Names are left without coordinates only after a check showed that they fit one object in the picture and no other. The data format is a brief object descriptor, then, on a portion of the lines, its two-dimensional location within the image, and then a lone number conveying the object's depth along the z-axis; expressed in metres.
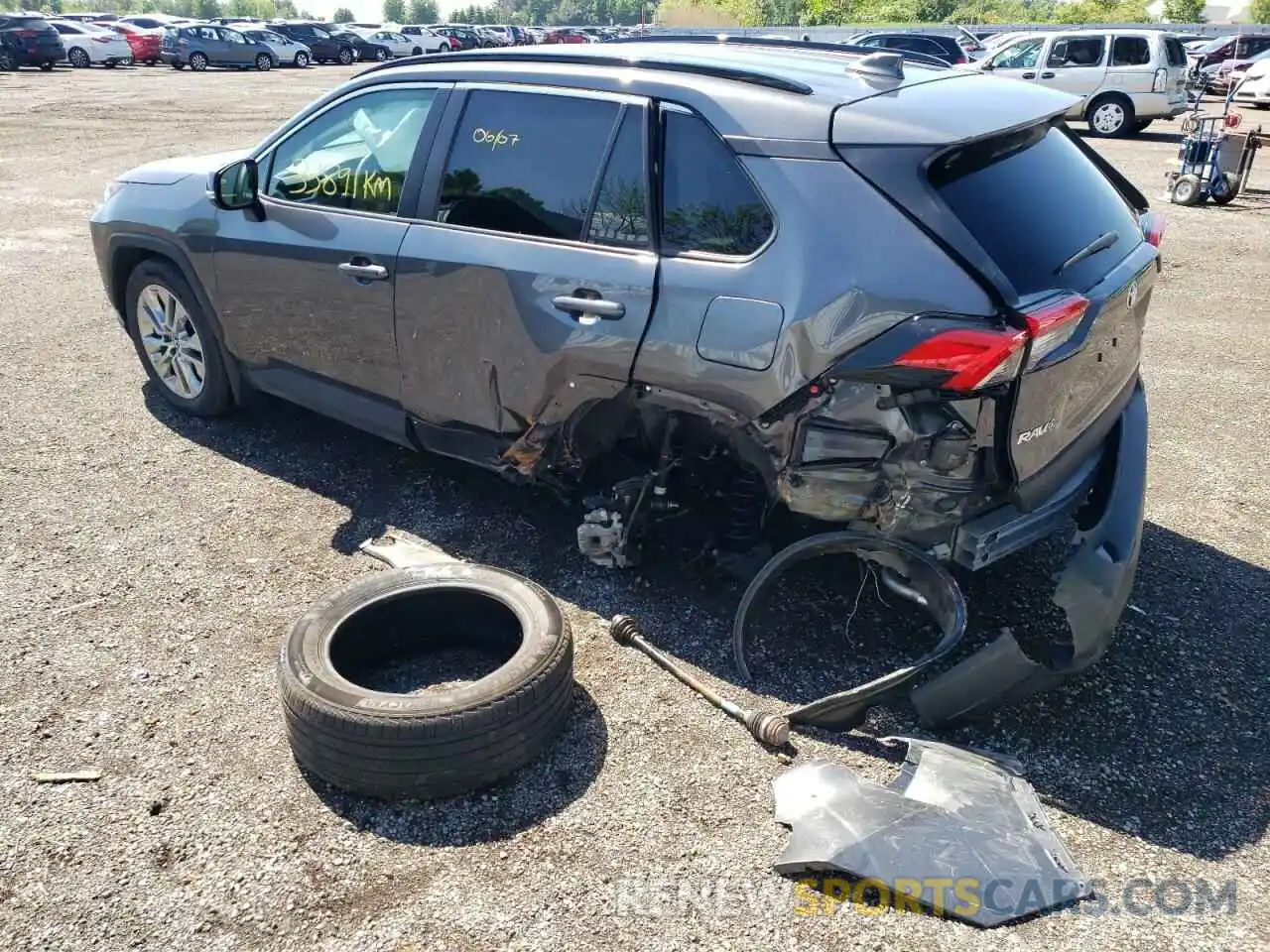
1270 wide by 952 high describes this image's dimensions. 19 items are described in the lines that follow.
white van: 17.64
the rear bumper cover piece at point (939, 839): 2.46
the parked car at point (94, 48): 33.44
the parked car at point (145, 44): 35.72
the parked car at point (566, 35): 43.59
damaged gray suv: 2.88
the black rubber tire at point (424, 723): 2.68
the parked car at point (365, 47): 42.28
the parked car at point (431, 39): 45.69
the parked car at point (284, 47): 36.75
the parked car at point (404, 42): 43.96
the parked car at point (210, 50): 34.59
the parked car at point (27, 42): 29.73
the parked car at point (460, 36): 46.00
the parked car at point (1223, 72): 26.34
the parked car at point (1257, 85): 21.83
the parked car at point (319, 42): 40.81
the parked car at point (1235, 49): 29.22
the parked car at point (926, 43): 21.23
